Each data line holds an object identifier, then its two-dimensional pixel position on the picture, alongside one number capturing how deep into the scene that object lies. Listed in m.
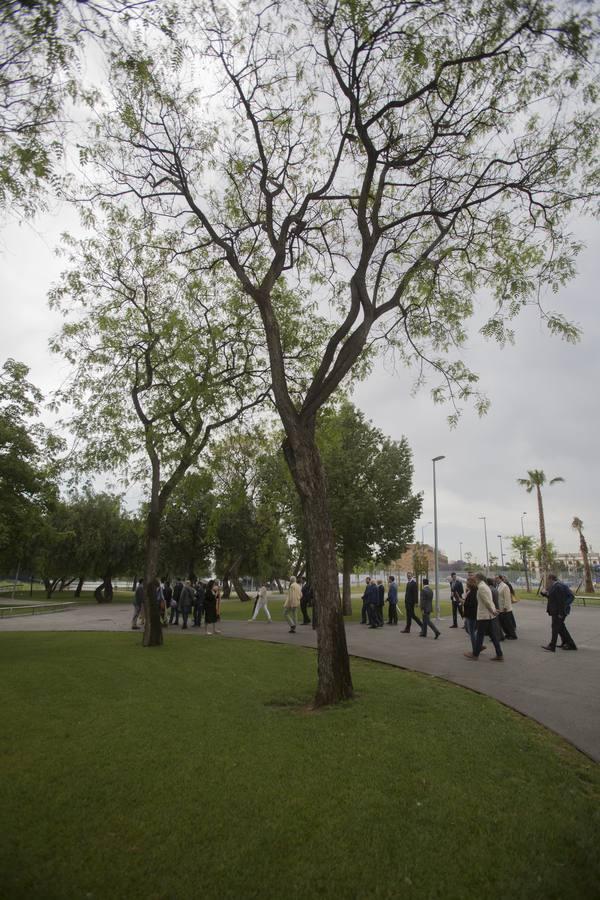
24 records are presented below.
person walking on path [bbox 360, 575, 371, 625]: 19.86
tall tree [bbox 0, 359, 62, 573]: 14.89
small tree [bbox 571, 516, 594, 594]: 50.37
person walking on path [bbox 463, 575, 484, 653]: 12.75
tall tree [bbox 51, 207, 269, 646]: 14.36
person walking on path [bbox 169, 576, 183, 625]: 22.86
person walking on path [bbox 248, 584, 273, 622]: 21.30
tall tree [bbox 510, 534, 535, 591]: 61.56
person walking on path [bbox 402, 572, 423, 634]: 16.02
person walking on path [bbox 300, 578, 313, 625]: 20.55
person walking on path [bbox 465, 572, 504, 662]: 10.80
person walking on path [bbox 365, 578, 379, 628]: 18.42
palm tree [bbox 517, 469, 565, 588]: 43.56
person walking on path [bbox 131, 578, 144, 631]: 19.95
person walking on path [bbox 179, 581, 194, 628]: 20.11
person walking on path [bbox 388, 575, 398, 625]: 18.99
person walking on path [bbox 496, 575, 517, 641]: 13.77
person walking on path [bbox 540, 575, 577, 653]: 11.82
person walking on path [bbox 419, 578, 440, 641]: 15.42
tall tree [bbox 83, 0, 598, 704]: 7.79
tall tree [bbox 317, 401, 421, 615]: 23.39
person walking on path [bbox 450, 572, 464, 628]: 19.06
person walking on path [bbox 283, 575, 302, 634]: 18.20
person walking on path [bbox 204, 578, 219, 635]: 17.22
